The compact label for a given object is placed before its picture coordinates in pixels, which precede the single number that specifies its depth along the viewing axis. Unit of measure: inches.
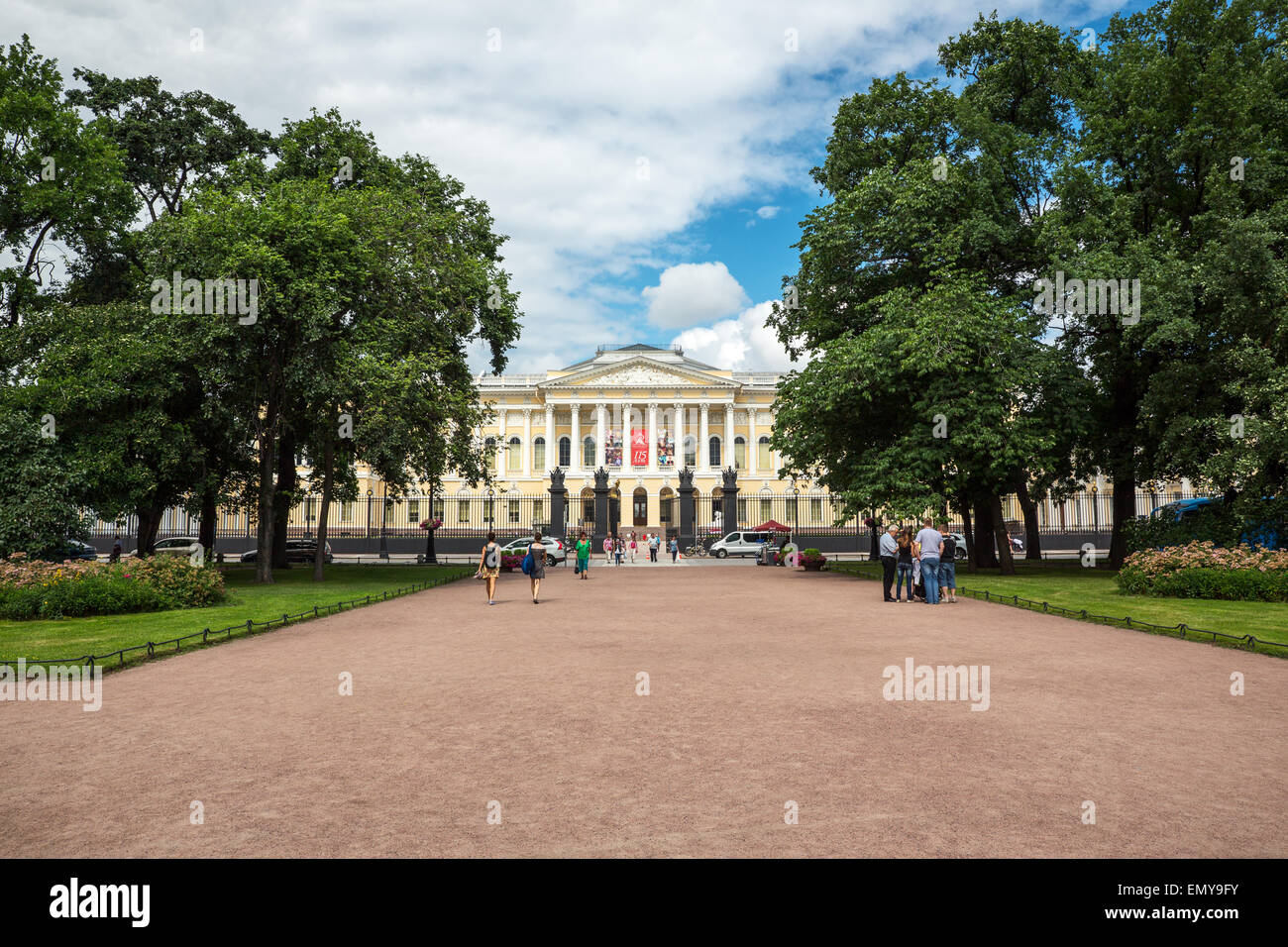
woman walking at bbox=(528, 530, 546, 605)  669.9
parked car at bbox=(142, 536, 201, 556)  1274.6
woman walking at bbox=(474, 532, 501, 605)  652.1
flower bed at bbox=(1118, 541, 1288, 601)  563.8
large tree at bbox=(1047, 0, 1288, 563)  658.8
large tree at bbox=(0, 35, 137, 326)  831.1
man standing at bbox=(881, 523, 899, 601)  652.1
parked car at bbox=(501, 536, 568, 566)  1207.3
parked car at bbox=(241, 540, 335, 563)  1465.2
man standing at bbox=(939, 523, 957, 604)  641.6
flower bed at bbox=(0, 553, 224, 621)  505.7
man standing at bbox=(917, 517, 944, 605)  615.8
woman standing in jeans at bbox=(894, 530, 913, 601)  646.5
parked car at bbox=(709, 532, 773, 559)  1585.9
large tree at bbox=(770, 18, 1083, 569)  800.9
